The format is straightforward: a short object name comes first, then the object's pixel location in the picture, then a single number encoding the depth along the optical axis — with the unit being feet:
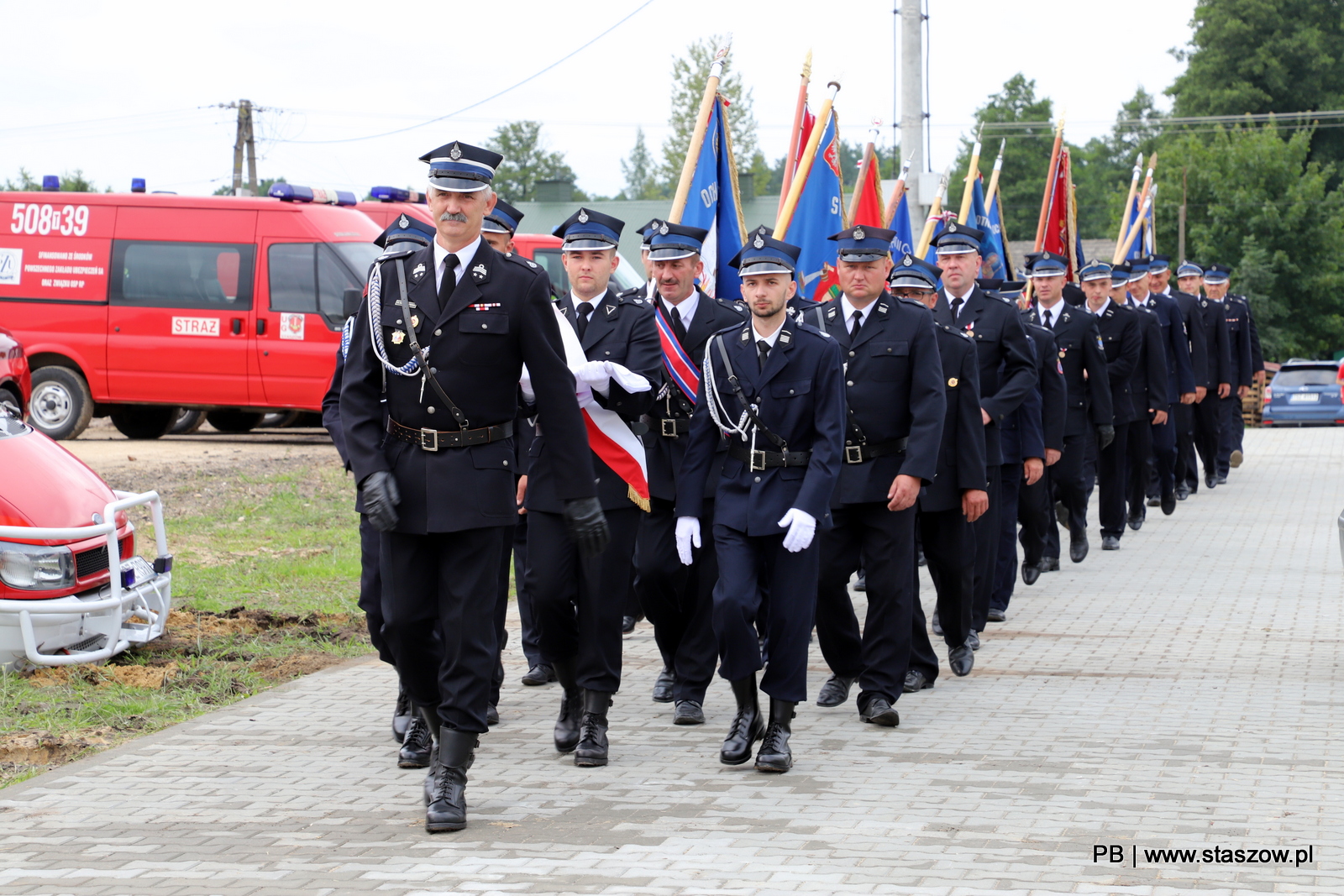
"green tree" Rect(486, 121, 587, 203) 328.70
